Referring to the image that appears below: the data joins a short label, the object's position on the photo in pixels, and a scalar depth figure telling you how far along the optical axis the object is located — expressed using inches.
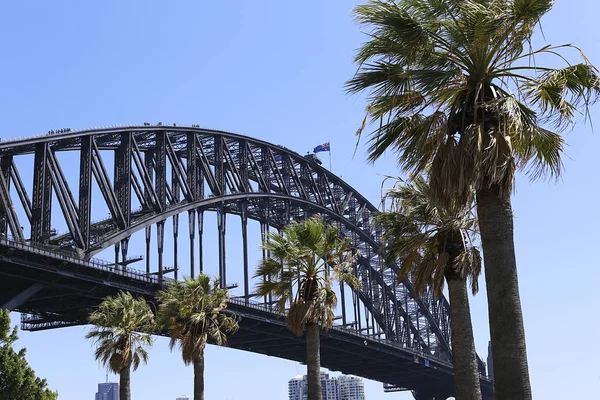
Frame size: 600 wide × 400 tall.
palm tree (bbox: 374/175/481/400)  1066.7
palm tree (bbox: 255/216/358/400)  1370.6
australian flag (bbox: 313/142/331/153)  5511.8
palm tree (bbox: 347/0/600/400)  669.9
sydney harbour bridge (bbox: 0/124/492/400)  2928.2
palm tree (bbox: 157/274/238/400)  1770.4
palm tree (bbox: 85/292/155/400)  1856.5
